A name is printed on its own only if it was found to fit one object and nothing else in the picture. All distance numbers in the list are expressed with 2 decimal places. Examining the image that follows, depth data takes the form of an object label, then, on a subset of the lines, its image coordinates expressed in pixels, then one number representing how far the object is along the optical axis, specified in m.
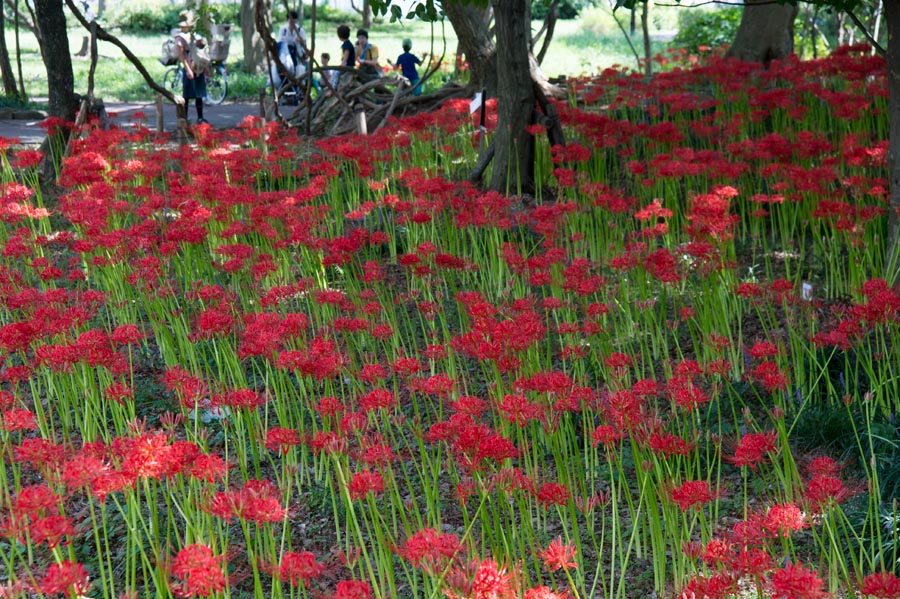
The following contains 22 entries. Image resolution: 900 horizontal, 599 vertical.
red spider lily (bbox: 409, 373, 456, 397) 3.09
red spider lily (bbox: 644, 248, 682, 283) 4.32
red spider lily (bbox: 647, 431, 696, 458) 2.72
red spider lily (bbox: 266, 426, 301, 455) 2.90
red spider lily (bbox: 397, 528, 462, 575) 2.12
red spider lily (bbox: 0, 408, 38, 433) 2.97
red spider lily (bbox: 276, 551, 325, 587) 2.17
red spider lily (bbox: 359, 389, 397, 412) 2.98
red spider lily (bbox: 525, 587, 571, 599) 2.04
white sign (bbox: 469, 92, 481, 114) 8.09
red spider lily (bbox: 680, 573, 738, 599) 2.18
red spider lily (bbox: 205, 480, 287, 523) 2.31
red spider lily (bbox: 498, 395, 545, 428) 2.90
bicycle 21.22
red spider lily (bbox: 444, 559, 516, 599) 1.95
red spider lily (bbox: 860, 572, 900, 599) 2.06
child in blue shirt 14.88
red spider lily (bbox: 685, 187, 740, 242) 4.72
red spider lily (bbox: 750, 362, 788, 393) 3.07
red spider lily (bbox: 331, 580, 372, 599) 2.06
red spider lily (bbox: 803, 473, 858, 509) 2.41
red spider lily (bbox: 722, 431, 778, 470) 2.62
